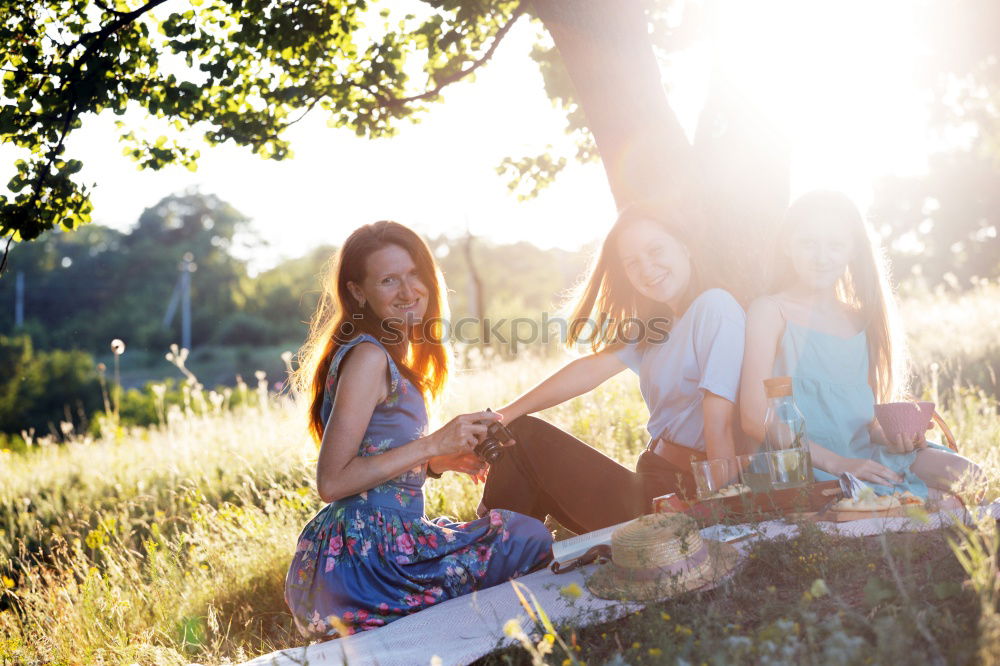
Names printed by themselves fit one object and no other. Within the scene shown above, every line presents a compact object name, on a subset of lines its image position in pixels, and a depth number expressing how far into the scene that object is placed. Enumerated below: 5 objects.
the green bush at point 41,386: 21.25
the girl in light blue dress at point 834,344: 3.63
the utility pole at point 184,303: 46.12
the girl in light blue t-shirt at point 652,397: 3.67
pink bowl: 3.64
